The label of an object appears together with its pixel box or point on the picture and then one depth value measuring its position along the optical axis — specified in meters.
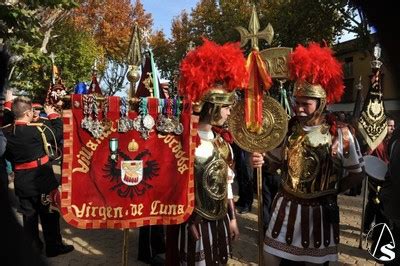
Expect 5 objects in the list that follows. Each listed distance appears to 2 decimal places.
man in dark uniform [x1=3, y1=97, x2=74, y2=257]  4.86
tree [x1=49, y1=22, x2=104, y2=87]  22.02
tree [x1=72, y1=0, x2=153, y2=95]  31.81
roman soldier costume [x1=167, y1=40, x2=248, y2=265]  3.21
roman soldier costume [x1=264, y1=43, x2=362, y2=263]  3.23
